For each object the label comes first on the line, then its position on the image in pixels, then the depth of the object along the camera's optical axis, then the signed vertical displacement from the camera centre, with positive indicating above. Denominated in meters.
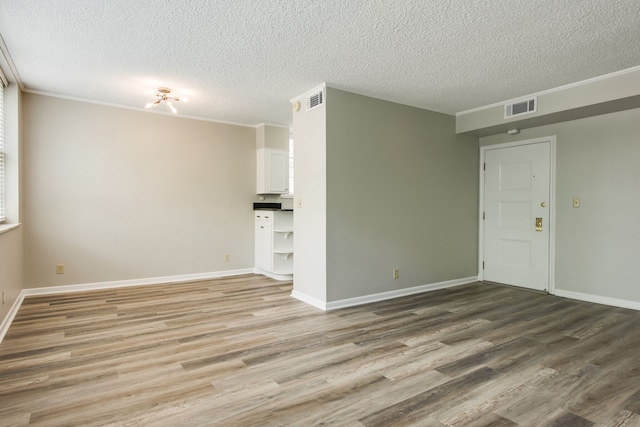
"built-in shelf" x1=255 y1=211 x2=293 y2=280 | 5.45 -0.60
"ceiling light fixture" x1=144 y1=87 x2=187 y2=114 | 4.15 +1.32
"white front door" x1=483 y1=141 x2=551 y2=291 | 4.74 -0.15
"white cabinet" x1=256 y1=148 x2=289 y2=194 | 5.84 +0.55
